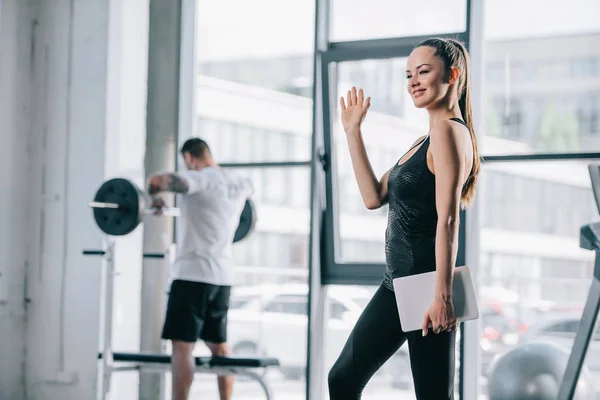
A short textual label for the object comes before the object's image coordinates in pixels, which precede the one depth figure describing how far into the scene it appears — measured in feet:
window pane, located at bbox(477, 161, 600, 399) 23.09
